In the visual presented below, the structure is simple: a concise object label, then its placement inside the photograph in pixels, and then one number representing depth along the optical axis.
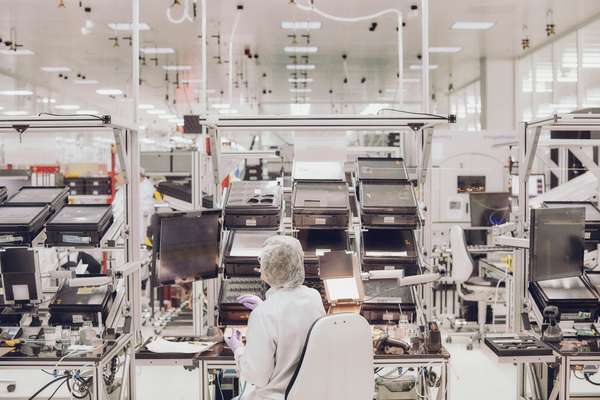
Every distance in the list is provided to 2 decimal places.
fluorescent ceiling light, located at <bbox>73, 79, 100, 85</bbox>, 14.18
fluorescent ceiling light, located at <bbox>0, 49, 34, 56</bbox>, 11.05
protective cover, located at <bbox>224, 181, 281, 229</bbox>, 3.71
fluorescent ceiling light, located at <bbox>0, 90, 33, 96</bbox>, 13.68
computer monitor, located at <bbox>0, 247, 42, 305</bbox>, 3.32
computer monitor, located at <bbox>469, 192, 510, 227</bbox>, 6.16
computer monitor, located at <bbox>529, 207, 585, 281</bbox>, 3.29
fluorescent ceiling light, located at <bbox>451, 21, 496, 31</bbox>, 9.39
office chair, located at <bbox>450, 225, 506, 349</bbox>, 5.52
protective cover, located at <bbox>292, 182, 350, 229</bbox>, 3.58
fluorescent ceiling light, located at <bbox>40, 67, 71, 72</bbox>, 12.87
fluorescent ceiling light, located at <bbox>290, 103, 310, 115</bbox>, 16.78
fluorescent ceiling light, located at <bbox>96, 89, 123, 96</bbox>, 15.47
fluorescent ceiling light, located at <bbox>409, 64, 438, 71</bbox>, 12.66
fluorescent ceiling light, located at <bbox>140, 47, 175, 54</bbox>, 10.98
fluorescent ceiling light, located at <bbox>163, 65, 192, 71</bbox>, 12.48
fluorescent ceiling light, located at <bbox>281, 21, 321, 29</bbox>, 9.32
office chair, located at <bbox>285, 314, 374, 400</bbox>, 2.21
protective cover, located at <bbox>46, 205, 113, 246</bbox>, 3.39
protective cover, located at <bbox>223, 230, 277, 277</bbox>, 3.54
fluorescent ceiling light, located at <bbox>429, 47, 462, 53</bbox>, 11.15
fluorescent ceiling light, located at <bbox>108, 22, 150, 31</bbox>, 9.33
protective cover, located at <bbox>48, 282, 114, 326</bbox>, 3.34
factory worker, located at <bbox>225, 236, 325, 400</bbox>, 2.34
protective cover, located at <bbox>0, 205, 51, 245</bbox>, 3.42
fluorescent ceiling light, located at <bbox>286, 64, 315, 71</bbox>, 12.59
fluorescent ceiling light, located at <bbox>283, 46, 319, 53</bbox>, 11.02
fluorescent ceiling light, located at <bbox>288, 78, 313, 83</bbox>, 14.27
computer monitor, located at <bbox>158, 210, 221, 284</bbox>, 3.08
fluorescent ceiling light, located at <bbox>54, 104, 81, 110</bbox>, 16.63
